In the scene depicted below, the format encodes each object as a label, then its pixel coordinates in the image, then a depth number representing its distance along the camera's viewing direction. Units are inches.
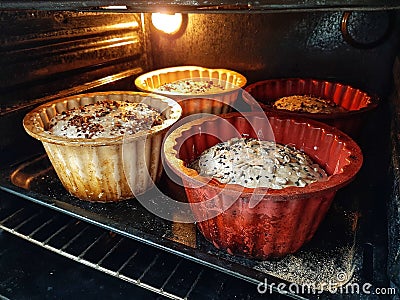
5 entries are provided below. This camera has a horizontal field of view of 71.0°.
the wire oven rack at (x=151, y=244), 9.7
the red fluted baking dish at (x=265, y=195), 8.7
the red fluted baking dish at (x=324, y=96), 13.6
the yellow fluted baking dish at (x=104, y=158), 11.6
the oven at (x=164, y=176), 9.4
